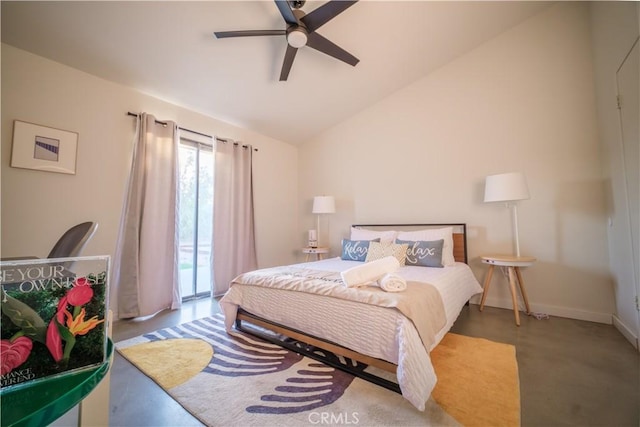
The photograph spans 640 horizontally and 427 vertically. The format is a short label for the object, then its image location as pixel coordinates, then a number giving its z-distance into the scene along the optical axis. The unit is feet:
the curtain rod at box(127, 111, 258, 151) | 9.50
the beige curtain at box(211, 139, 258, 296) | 12.07
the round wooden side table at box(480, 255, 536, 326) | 8.39
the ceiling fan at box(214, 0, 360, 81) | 6.18
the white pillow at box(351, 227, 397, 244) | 11.14
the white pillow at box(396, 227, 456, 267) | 9.59
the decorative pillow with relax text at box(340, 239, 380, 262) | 10.68
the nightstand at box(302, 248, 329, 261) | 13.43
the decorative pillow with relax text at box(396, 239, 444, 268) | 9.11
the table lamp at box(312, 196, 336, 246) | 13.65
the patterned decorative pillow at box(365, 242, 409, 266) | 9.50
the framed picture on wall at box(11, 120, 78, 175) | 7.32
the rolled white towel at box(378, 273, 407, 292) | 5.78
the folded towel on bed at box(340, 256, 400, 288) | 6.06
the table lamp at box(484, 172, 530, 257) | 8.73
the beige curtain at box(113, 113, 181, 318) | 9.17
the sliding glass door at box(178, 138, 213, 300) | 11.55
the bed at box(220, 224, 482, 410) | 4.76
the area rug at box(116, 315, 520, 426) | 4.44
